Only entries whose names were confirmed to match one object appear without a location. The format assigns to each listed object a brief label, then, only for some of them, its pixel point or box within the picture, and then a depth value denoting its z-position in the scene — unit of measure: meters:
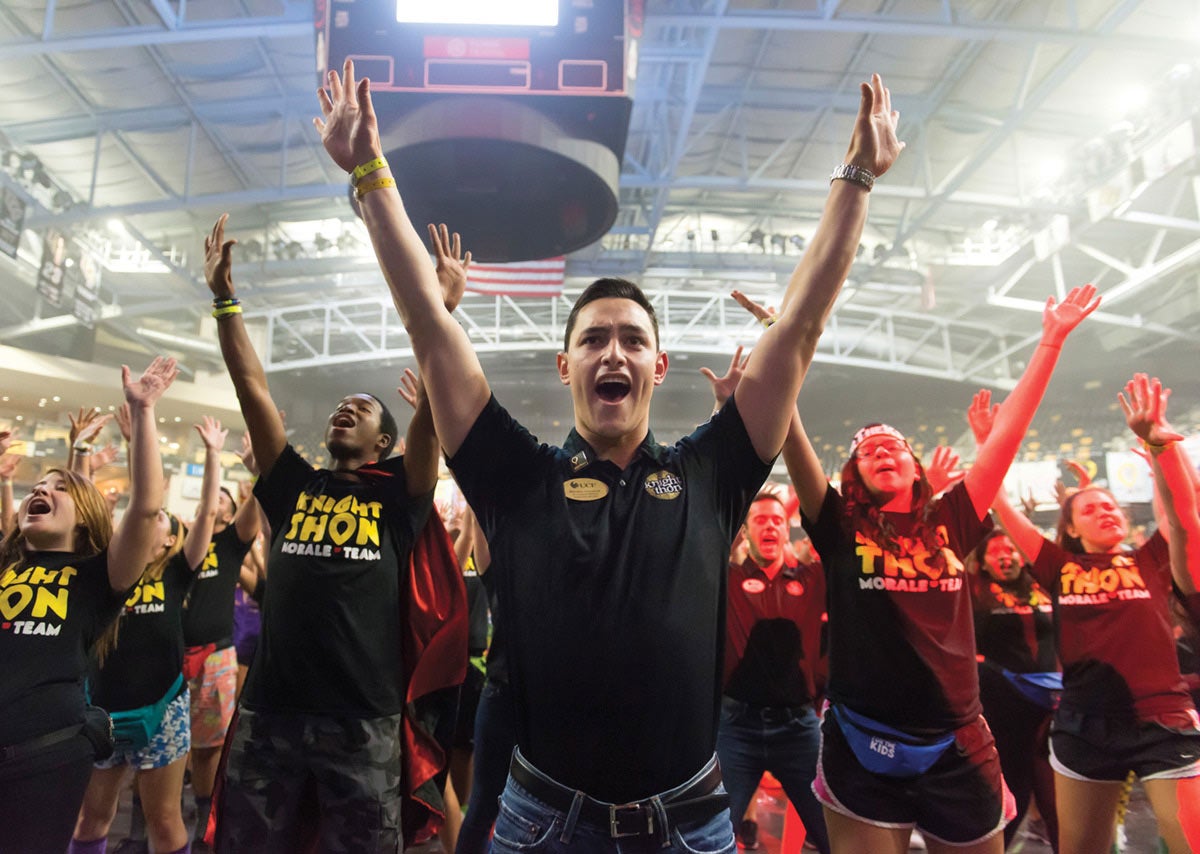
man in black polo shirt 1.11
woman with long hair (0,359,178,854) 1.94
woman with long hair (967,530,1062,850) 3.34
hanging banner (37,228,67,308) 8.30
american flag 8.14
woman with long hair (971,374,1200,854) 2.54
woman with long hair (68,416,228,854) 2.82
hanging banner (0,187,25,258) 7.42
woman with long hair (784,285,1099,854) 1.91
